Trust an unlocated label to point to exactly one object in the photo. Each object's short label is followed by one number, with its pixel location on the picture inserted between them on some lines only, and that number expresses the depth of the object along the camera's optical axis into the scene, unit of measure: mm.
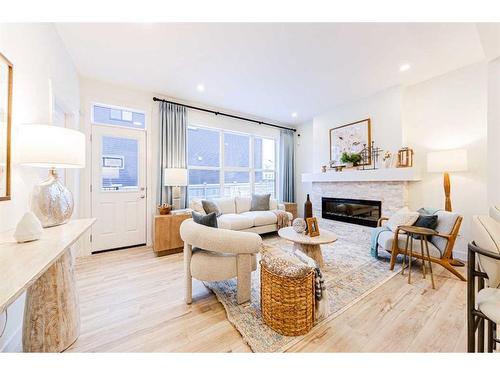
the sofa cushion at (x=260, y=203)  4223
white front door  3145
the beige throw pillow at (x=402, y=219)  2428
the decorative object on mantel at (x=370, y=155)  3684
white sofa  3443
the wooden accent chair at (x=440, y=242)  2170
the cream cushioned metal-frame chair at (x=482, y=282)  995
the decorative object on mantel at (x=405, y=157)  3252
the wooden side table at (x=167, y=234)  2975
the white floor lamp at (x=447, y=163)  2611
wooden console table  965
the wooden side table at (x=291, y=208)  4740
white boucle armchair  1646
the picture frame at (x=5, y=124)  1184
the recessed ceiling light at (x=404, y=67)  2705
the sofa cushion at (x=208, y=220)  1895
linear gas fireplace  3719
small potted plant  3873
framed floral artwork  3799
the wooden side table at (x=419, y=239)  2109
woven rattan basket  1390
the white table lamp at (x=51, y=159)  1240
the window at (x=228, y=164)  4215
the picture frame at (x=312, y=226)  2398
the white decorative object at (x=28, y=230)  1062
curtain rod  3553
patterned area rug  1376
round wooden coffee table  2240
